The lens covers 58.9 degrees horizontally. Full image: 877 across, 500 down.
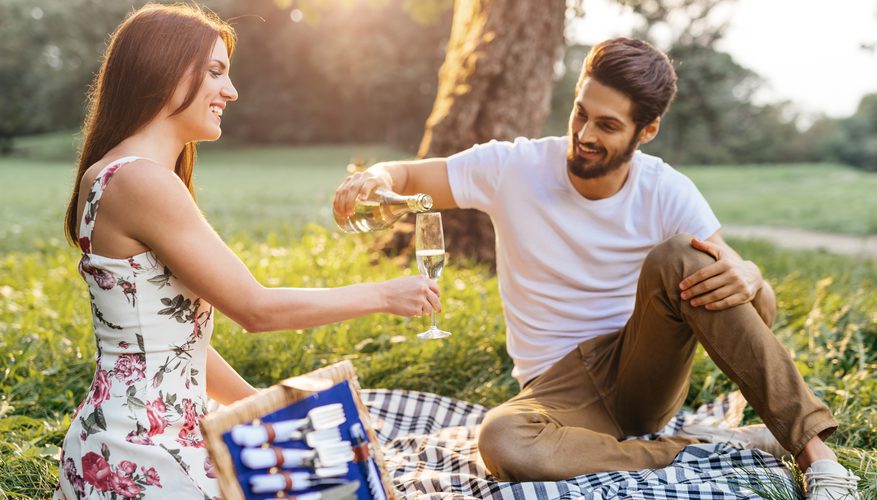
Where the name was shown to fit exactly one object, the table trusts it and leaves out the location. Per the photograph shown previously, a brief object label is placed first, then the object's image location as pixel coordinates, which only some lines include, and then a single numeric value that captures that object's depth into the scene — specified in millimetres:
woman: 1995
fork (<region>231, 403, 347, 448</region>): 1832
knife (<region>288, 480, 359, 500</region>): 1887
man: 2779
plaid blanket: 2701
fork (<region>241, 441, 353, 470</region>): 1828
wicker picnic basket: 1783
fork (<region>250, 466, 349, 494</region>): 1830
